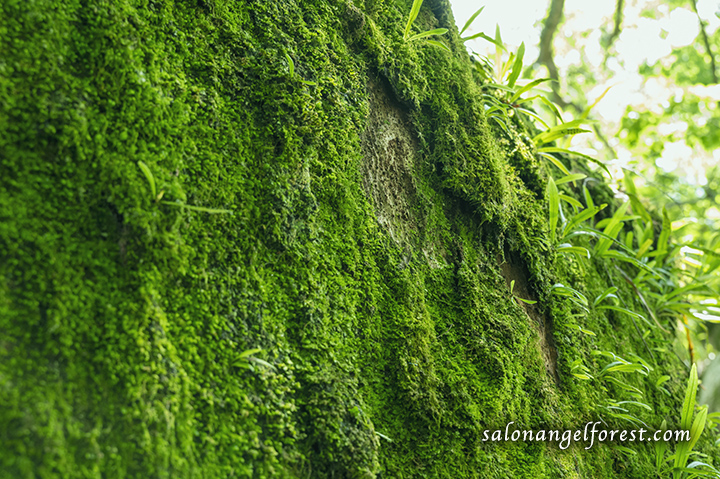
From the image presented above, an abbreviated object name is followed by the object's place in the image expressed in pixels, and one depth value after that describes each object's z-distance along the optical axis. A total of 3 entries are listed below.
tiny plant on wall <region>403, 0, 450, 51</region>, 1.76
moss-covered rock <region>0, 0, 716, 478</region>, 0.84
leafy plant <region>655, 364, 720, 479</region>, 1.93
